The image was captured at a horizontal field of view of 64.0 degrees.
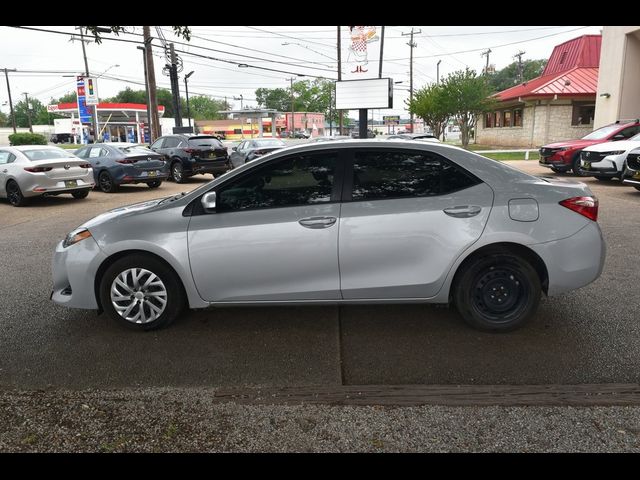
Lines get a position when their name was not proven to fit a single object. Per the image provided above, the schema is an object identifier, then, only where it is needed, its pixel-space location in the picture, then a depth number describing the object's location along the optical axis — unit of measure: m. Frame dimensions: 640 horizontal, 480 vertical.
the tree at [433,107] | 37.09
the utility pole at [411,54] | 56.22
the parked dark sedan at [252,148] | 18.45
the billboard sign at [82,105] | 48.49
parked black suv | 17.33
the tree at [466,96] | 35.69
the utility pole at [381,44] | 26.99
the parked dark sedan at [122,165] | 14.91
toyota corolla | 4.05
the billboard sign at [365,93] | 23.52
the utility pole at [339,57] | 34.69
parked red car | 15.82
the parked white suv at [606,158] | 13.35
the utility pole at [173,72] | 26.28
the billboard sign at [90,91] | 44.19
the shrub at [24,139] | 51.04
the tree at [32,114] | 117.56
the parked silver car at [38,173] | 12.10
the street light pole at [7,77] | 67.72
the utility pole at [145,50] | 24.38
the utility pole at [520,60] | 75.31
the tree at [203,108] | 124.75
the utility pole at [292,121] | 91.18
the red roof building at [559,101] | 31.02
